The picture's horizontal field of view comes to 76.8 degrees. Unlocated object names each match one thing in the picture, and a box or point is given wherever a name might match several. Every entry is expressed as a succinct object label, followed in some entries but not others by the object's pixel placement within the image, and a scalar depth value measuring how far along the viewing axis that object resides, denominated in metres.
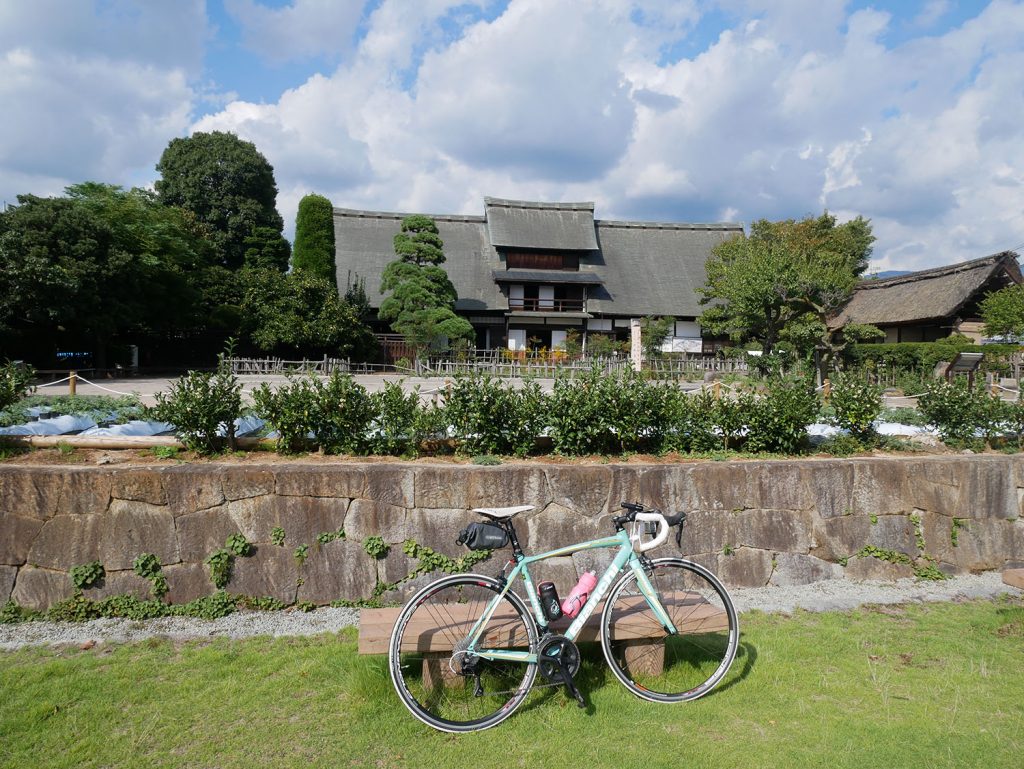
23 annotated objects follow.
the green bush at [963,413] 6.30
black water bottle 3.20
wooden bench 3.17
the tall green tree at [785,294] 18.14
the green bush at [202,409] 5.05
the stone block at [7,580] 4.45
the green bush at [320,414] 5.22
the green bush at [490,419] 5.36
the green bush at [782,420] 5.68
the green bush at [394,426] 5.32
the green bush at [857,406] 6.02
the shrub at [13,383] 5.39
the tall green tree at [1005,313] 20.38
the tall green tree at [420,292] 25.91
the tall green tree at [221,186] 36.19
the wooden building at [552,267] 33.38
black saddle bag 3.08
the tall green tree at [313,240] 30.56
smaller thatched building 24.31
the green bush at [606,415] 5.41
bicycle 3.10
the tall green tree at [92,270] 18.47
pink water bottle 3.27
